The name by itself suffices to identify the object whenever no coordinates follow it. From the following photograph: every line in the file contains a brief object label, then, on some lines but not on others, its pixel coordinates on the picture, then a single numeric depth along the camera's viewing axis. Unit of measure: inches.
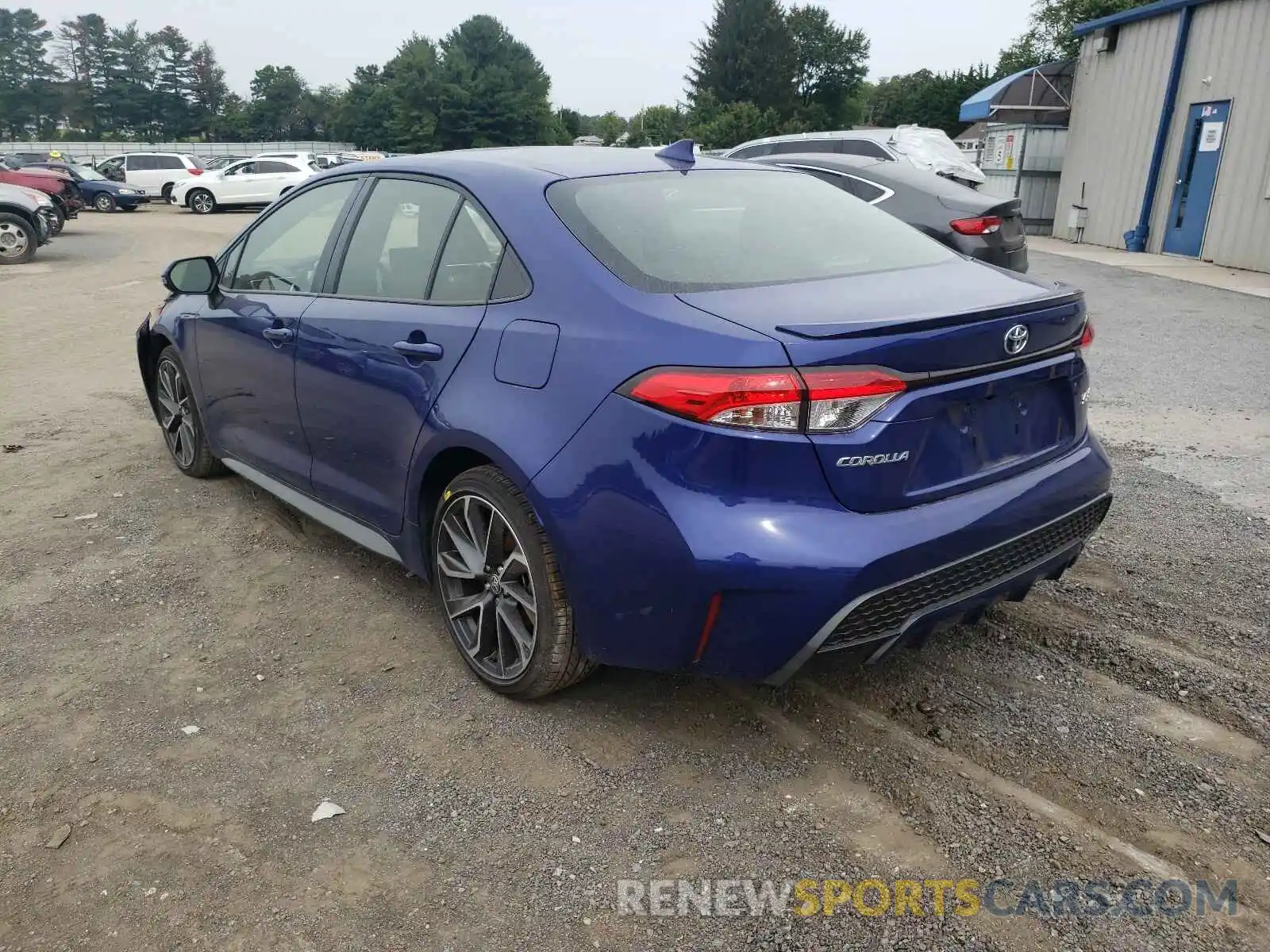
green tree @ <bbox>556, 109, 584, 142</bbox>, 3503.9
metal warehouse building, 536.1
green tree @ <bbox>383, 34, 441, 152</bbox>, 2849.4
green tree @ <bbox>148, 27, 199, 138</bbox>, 3944.4
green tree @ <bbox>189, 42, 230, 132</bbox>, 4062.5
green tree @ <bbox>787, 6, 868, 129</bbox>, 3307.1
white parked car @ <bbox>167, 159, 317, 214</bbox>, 1073.5
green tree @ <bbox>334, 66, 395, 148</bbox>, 3088.1
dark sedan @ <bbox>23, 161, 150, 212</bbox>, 1081.4
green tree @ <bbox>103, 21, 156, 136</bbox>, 3927.2
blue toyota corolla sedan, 92.7
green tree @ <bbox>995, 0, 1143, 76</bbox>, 1710.1
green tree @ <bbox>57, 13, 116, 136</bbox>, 3973.9
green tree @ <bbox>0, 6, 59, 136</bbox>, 3941.9
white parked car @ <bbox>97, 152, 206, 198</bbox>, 1197.1
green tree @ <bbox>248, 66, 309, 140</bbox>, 3882.9
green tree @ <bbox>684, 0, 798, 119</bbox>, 3056.1
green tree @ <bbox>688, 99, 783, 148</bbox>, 2277.3
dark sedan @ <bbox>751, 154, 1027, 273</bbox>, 309.6
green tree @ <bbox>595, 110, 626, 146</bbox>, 4284.0
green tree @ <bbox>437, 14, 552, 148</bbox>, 2883.9
